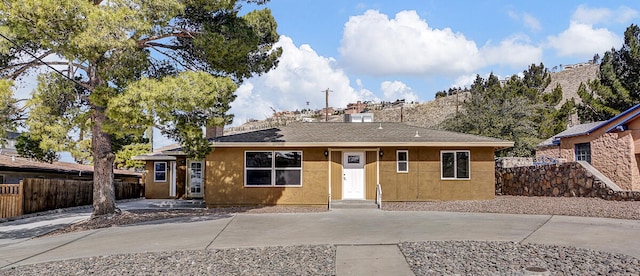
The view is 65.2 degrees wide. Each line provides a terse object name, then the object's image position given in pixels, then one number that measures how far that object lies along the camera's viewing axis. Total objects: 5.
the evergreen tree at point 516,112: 28.02
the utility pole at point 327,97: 40.12
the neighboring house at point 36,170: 21.64
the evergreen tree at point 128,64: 11.80
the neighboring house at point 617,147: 16.70
